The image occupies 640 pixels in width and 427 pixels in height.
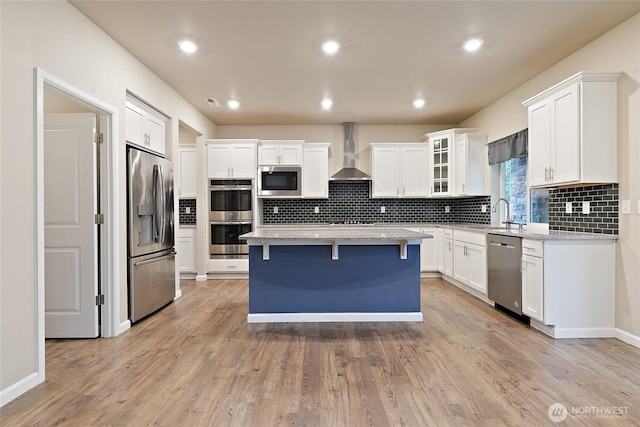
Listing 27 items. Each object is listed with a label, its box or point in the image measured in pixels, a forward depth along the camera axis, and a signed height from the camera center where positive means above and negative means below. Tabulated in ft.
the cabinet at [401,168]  20.39 +2.54
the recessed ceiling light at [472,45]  10.82 +5.16
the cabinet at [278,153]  19.97 +3.34
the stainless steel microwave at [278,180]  19.84 +1.82
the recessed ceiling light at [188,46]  10.94 +5.19
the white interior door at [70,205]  10.36 +0.24
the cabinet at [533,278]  10.57 -2.01
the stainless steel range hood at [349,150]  20.80 +3.70
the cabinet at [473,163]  17.89 +2.48
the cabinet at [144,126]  12.06 +3.16
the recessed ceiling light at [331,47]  10.93 +5.17
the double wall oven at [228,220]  19.19 -0.37
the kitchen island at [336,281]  12.17 -2.33
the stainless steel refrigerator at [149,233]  11.67 -0.70
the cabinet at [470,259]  14.51 -2.03
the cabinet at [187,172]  19.93 +2.30
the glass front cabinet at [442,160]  18.85 +2.85
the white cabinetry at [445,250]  18.04 -1.95
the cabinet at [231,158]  19.33 +2.96
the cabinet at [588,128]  10.12 +2.41
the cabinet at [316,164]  20.34 +2.76
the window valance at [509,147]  14.47 +2.82
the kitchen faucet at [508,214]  15.11 -0.07
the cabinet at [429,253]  19.51 -2.21
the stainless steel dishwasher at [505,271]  11.84 -2.06
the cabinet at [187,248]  19.38 -1.88
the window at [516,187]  15.53 +1.16
